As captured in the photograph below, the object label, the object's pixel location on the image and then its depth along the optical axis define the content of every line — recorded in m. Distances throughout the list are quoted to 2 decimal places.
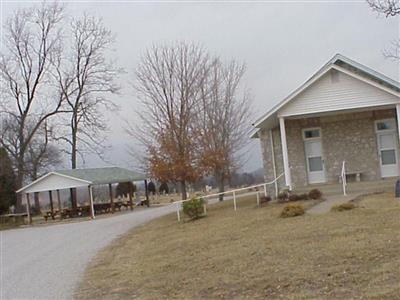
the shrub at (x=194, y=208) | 24.62
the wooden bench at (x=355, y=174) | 24.92
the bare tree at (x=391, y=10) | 19.09
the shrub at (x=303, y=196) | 22.41
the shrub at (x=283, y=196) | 23.58
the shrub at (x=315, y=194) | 22.29
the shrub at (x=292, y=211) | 17.62
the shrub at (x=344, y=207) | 16.70
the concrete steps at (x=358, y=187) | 22.55
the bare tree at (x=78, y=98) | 56.56
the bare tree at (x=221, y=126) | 36.64
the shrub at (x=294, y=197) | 22.69
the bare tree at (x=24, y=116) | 54.47
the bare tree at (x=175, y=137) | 30.52
